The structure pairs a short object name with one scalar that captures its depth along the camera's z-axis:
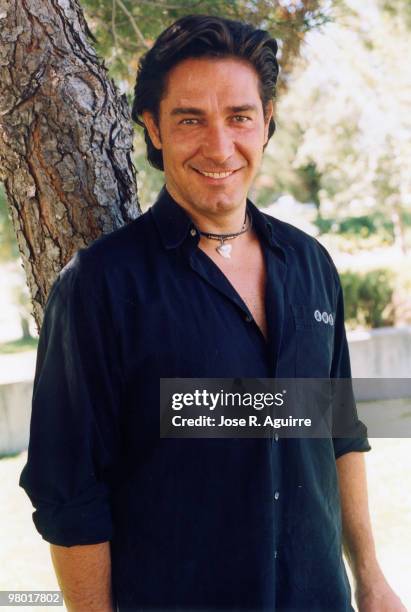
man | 1.38
